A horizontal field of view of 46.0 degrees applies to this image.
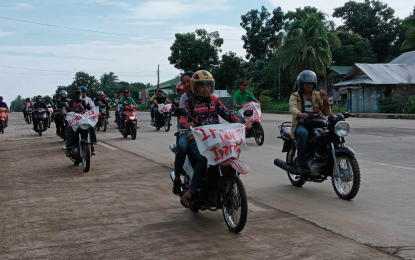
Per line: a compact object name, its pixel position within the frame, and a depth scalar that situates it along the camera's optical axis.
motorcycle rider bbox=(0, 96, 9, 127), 24.77
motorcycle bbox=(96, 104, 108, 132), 22.72
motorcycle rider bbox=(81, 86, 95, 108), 12.12
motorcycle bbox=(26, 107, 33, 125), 34.25
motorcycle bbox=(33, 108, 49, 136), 21.15
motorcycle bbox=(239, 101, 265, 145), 14.15
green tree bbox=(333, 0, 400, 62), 66.19
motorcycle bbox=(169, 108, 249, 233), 5.18
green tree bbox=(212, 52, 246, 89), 68.25
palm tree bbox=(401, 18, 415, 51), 40.00
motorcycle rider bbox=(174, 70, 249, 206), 5.89
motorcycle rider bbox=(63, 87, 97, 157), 11.00
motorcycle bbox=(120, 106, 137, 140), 18.05
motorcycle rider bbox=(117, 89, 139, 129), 18.98
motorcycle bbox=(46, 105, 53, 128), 24.12
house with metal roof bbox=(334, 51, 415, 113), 37.53
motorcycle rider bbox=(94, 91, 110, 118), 21.61
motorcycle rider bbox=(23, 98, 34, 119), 30.08
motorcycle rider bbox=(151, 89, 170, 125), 20.62
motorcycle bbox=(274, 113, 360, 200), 6.72
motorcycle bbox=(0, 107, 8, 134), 24.68
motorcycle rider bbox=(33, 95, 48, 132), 21.38
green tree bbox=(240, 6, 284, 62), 67.75
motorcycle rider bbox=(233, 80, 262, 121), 14.63
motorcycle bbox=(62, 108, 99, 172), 10.52
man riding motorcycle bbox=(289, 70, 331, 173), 7.36
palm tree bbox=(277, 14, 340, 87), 46.28
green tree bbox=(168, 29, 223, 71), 72.31
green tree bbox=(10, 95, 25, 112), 162.88
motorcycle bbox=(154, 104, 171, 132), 20.91
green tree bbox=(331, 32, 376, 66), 57.22
